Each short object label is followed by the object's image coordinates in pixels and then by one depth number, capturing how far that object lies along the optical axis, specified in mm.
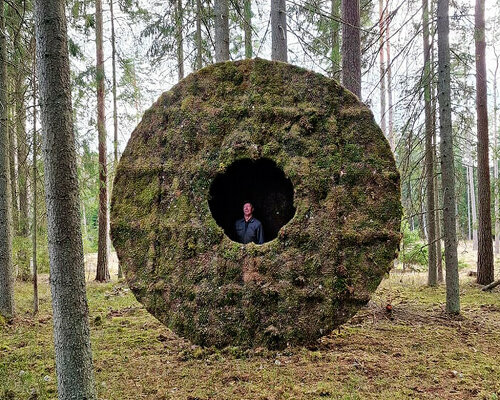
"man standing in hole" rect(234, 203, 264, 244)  5000
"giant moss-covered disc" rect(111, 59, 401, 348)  3959
